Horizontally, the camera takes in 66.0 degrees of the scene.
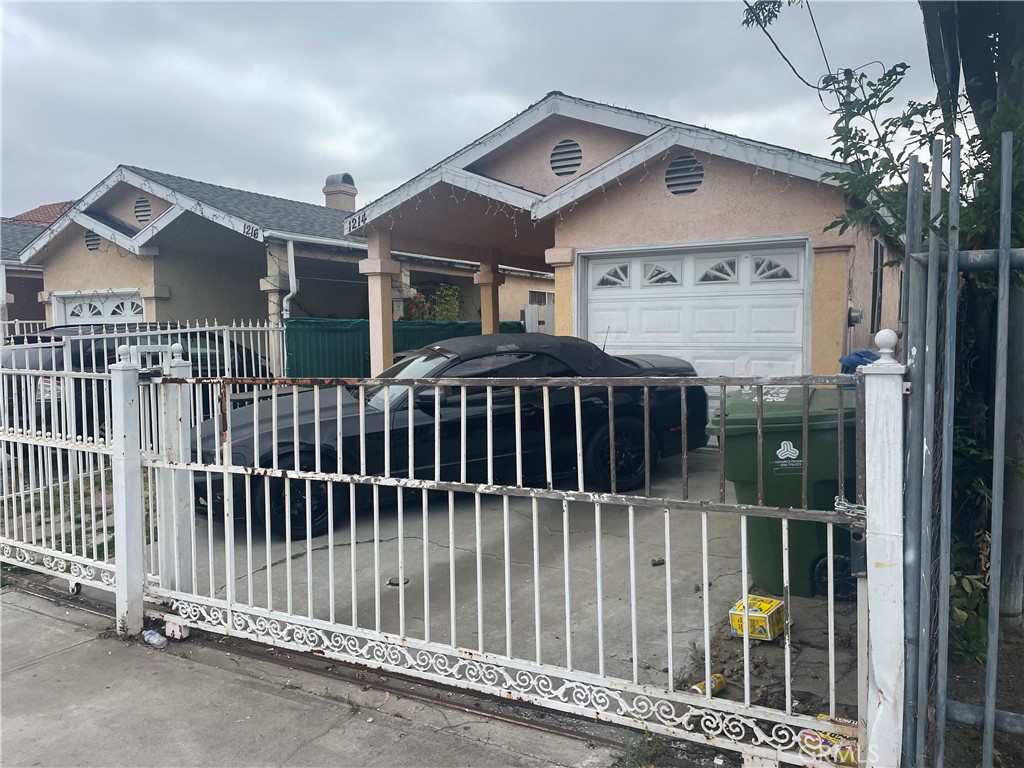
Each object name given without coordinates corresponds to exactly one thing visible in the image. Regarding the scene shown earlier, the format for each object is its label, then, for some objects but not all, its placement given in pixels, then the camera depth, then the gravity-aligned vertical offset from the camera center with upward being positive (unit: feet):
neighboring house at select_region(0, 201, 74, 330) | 60.13 +5.69
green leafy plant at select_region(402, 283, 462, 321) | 58.18 +2.75
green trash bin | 14.23 -2.57
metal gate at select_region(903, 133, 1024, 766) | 7.54 -1.17
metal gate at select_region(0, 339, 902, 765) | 9.39 -4.58
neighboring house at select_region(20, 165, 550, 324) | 43.55 +5.49
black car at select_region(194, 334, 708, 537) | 20.42 -2.39
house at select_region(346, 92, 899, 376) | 26.73 +3.75
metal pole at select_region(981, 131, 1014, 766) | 7.27 -1.05
